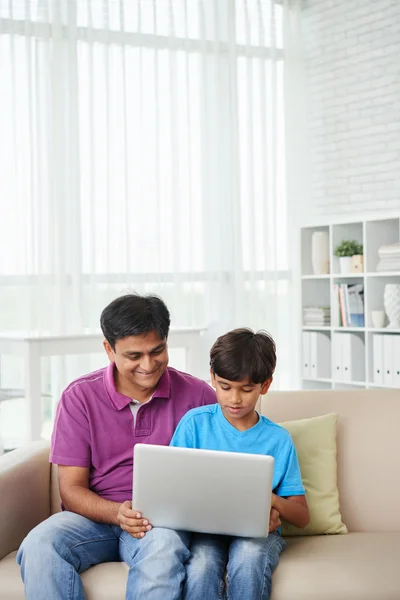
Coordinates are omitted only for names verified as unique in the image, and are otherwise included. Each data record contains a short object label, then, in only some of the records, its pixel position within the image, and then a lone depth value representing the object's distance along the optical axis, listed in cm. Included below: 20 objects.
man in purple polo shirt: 233
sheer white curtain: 603
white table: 461
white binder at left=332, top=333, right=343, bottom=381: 609
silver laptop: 215
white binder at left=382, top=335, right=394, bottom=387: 568
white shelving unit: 573
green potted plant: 589
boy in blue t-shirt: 230
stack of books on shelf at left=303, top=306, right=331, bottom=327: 622
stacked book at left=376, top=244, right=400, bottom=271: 558
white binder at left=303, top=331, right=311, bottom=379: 634
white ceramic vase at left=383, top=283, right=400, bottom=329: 558
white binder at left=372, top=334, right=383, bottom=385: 575
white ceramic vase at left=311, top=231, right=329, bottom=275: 616
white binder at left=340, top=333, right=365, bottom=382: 600
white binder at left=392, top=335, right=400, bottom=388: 562
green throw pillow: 261
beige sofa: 225
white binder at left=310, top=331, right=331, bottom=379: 627
